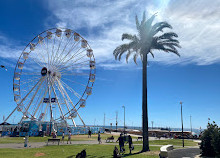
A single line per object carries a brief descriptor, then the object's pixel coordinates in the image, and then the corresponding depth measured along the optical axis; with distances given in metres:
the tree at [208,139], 12.78
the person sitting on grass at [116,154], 11.57
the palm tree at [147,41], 19.77
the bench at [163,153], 12.40
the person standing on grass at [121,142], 15.30
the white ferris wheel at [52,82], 41.88
